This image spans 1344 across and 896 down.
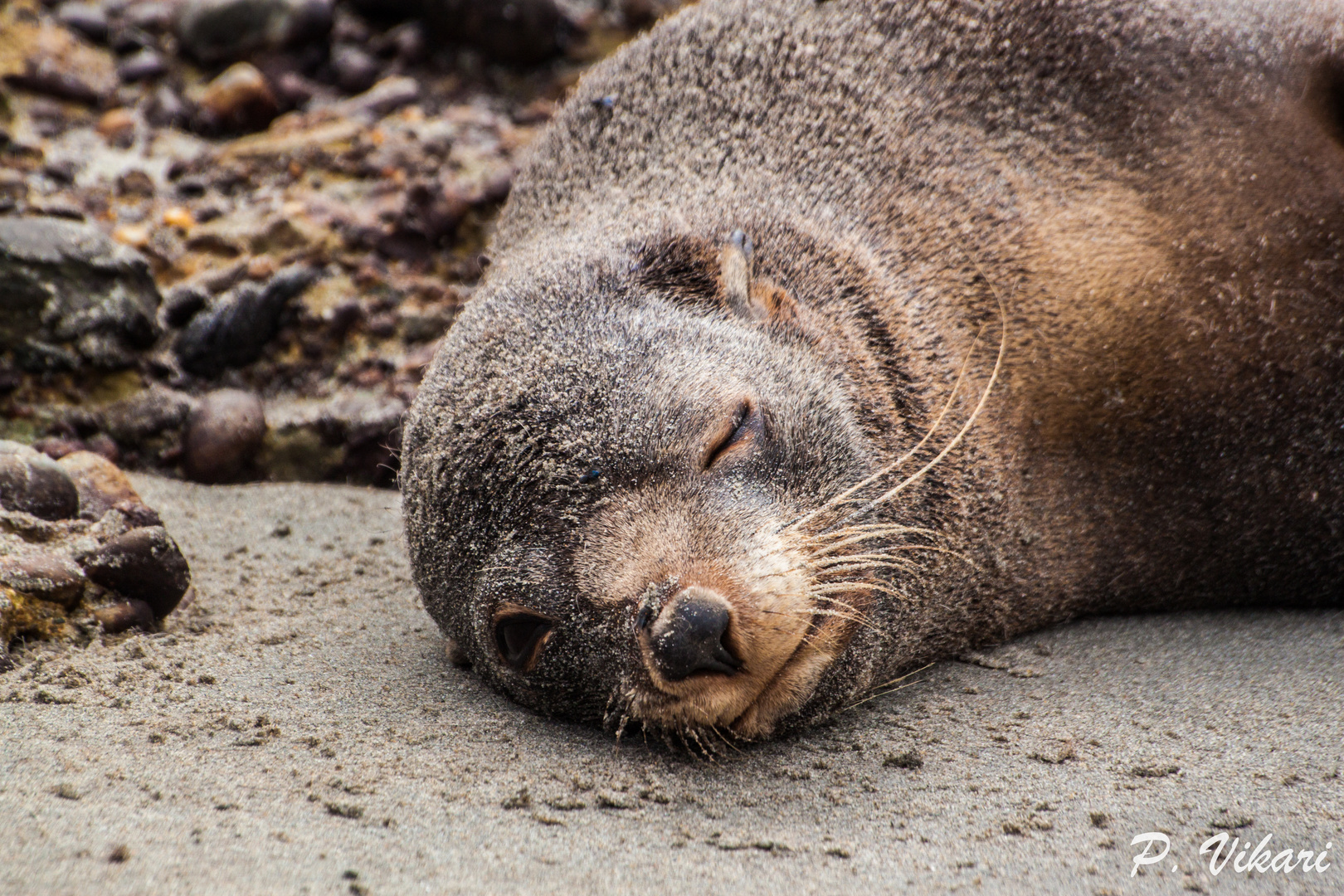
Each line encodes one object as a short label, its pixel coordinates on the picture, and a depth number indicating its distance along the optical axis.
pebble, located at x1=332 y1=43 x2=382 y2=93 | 15.67
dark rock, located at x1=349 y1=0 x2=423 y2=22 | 16.56
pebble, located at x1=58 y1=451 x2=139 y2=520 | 7.57
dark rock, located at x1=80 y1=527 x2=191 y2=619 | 6.76
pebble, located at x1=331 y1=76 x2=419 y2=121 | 14.70
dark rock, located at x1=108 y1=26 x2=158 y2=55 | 15.40
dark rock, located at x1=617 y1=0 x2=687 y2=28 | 16.36
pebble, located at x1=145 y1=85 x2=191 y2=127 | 14.35
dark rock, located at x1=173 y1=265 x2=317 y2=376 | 10.89
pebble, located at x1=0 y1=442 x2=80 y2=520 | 6.90
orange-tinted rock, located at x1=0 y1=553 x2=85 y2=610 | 6.34
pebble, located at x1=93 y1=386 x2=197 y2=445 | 10.15
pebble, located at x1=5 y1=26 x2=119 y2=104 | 14.22
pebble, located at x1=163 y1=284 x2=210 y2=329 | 11.04
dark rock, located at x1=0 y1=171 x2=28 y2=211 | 11.63
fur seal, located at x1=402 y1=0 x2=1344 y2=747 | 5.83
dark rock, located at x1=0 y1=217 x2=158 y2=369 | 9.79
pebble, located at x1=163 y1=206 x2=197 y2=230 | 12.18
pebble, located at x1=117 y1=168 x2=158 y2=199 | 12.68
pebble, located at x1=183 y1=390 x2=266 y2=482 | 9.94
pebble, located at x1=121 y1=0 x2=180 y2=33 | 15.81
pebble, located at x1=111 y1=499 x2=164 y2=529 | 7.37
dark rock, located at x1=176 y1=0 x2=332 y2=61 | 15.34
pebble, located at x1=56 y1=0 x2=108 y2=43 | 15.43
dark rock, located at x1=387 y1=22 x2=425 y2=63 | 16.17
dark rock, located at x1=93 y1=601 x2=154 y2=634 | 6.57
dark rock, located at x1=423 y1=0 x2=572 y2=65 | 15.88
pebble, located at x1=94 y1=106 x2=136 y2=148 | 13.80
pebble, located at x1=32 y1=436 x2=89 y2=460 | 9.10
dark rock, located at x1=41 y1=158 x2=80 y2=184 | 12.66
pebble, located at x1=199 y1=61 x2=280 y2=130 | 14.45
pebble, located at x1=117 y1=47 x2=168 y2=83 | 14.96
